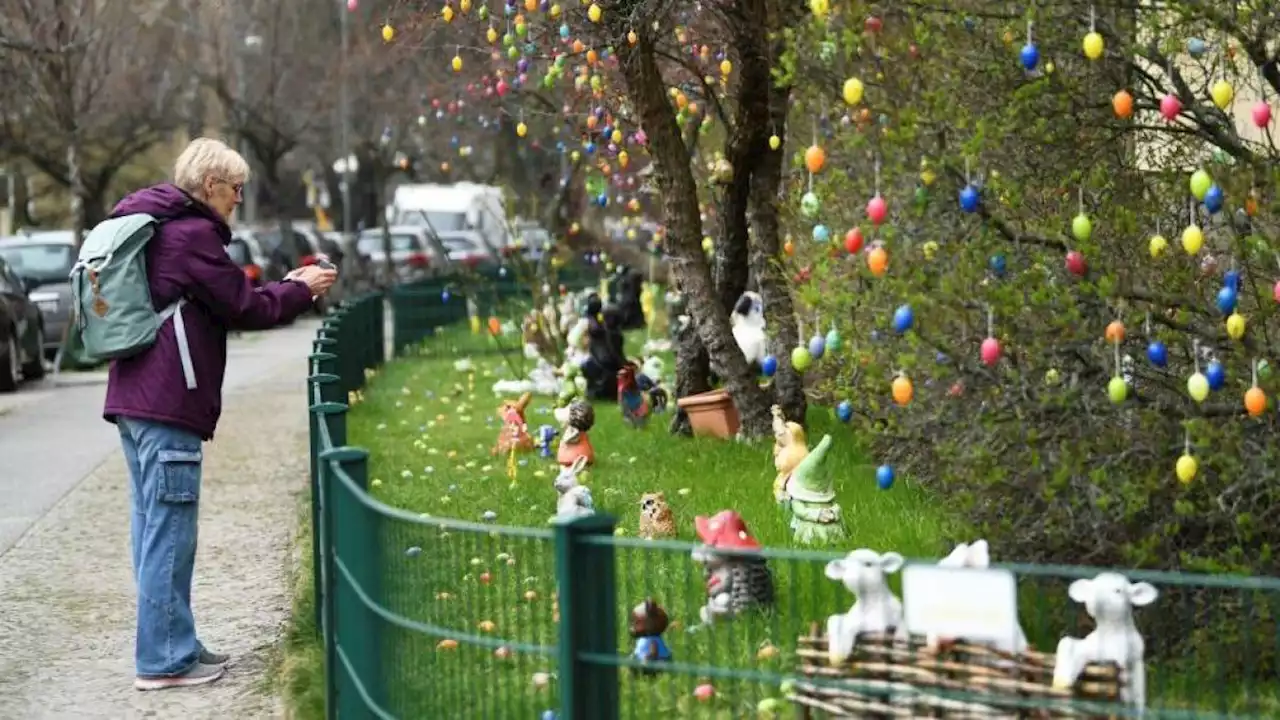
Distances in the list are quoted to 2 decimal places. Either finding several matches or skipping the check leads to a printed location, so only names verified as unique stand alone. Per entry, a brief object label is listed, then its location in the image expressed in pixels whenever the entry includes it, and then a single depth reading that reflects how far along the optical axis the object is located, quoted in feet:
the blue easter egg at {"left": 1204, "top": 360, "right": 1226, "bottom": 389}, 37.76
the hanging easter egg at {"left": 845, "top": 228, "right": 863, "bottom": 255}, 39.88
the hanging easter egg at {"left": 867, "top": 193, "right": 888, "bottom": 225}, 39.09
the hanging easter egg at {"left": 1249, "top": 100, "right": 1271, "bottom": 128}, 36.32
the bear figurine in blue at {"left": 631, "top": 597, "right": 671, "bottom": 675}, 35.42
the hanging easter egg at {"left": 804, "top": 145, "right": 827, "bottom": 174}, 41.52
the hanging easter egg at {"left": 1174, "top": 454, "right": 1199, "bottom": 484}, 37.37
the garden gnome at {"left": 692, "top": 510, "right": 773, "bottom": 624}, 41.81
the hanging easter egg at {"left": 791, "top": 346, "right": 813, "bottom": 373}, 47.37
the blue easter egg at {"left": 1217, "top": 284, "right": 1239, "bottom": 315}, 37.42
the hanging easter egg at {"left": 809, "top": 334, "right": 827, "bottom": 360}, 45.44
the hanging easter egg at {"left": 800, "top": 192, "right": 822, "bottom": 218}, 46.85
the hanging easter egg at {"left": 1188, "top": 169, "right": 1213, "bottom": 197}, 36.42
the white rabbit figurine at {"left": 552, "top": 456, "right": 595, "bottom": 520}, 56.18
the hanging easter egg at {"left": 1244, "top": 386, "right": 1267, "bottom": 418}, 36.70
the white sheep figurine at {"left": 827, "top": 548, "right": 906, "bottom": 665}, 32.78
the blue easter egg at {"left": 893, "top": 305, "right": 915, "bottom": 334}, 39.50
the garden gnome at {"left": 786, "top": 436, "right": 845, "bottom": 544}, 54.75
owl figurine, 55.88
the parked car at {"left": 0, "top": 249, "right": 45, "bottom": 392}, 133.59
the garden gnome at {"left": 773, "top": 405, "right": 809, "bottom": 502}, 60.44
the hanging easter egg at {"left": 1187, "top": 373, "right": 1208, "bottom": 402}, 36.78
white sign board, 26.40
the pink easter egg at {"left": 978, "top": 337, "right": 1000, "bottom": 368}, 38.50
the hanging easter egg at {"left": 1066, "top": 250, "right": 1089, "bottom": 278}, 39.40
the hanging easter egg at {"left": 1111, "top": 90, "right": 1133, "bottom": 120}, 37.91
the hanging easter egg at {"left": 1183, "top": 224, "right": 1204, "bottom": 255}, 36.42
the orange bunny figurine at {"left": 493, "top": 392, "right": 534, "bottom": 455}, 81.30
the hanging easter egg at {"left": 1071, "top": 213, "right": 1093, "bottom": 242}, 38.45
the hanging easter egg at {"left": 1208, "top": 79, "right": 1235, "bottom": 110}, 37.65
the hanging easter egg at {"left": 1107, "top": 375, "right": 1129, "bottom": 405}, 37.73
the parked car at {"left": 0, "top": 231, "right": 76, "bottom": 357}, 163.84
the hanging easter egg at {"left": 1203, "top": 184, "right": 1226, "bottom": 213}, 36.73
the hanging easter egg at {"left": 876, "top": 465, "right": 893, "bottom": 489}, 47.24
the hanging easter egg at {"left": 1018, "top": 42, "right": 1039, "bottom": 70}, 38.52
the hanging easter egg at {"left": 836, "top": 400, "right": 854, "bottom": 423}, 47.21
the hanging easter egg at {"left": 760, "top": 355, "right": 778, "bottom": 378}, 65.19
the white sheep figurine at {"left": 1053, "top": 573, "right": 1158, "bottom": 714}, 31.78
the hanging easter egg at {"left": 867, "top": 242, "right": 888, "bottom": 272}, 39.17
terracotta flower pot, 82.99
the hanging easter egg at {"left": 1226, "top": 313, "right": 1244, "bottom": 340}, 37.58
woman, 45.42
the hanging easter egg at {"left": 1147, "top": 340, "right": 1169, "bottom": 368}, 38.47
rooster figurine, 90.63
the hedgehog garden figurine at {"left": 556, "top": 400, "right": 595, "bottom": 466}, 71.26
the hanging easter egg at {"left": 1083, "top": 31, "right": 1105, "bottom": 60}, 37.27
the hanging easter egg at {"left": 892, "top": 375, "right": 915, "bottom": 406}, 39.83
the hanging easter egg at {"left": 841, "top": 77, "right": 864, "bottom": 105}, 38.91
